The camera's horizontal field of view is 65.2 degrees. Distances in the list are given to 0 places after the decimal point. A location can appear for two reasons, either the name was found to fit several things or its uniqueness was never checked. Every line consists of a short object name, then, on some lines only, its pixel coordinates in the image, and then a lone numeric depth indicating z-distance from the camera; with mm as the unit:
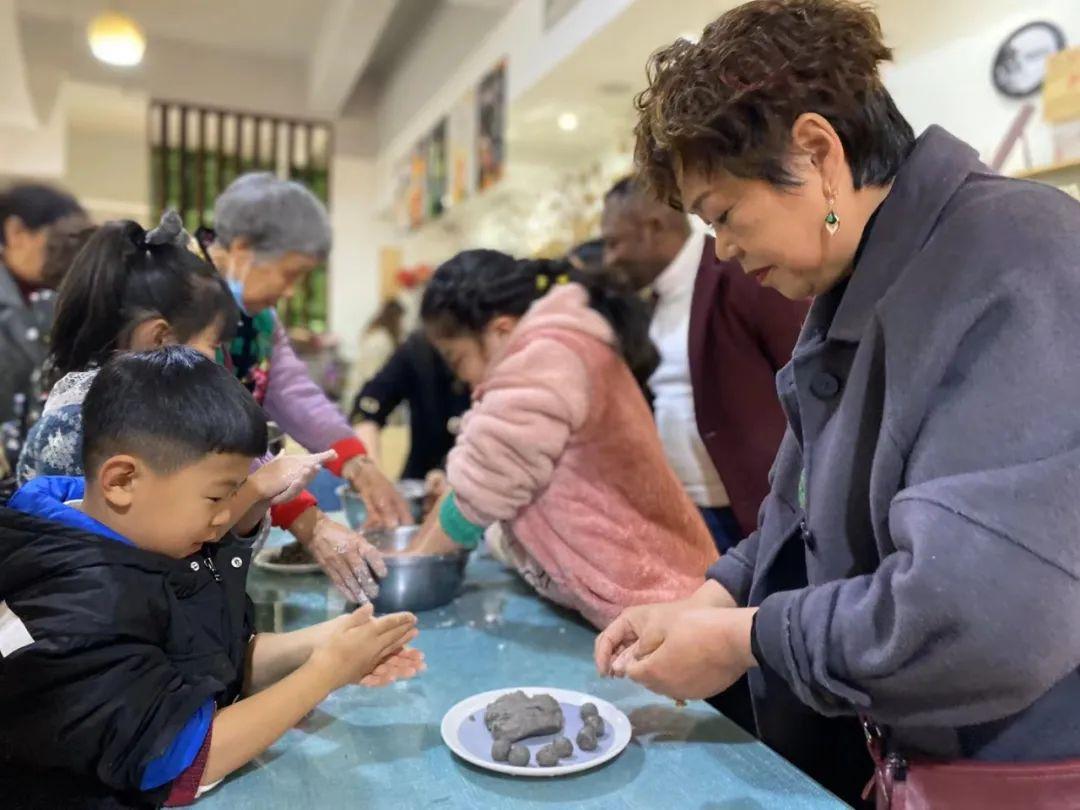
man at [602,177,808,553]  1509
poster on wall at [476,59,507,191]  3422
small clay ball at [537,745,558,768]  868
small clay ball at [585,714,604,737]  927
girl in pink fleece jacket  1245
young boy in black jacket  735
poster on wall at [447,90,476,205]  3854
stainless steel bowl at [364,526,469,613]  1295
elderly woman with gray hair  1657
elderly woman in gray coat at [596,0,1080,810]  599
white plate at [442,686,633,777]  857
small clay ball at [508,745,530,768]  867
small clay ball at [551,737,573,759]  880
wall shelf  1725
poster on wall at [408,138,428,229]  4676
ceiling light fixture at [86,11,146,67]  3871
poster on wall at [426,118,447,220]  4355
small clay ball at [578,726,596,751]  899
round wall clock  1931
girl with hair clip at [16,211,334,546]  997
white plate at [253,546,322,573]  1556
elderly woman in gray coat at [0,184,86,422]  2223
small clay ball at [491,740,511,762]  872
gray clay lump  911
